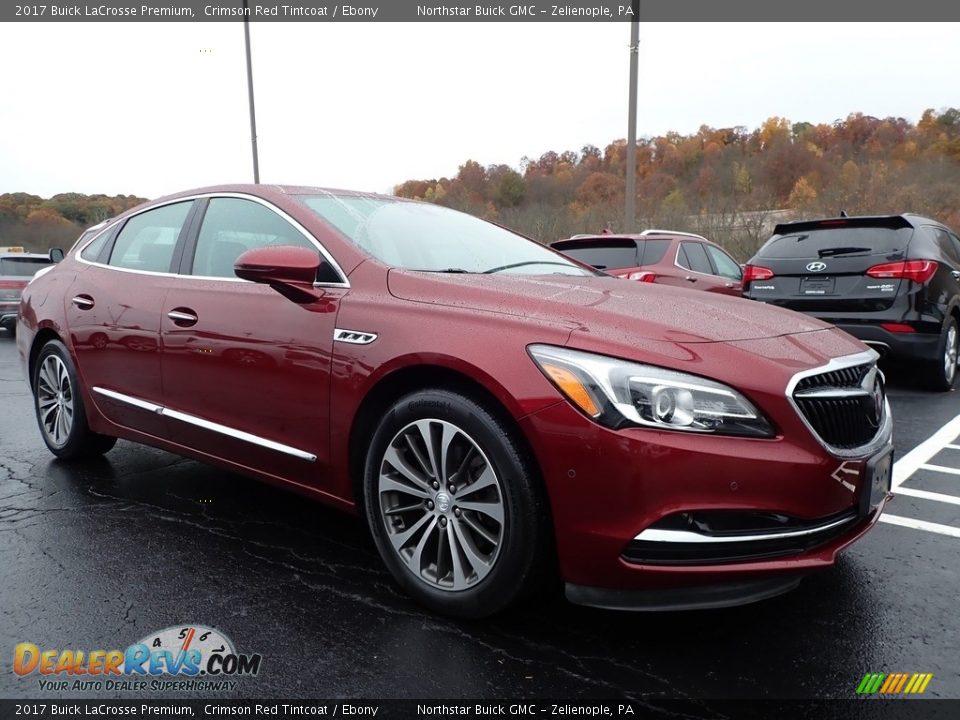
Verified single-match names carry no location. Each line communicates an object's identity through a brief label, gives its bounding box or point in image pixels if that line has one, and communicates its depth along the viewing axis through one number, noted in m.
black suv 6.31
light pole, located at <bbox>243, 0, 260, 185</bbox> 15.38
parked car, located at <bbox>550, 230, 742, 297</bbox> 7.96
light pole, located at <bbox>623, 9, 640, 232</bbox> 11.03
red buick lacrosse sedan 2.09
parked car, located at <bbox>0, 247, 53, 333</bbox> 13.37
